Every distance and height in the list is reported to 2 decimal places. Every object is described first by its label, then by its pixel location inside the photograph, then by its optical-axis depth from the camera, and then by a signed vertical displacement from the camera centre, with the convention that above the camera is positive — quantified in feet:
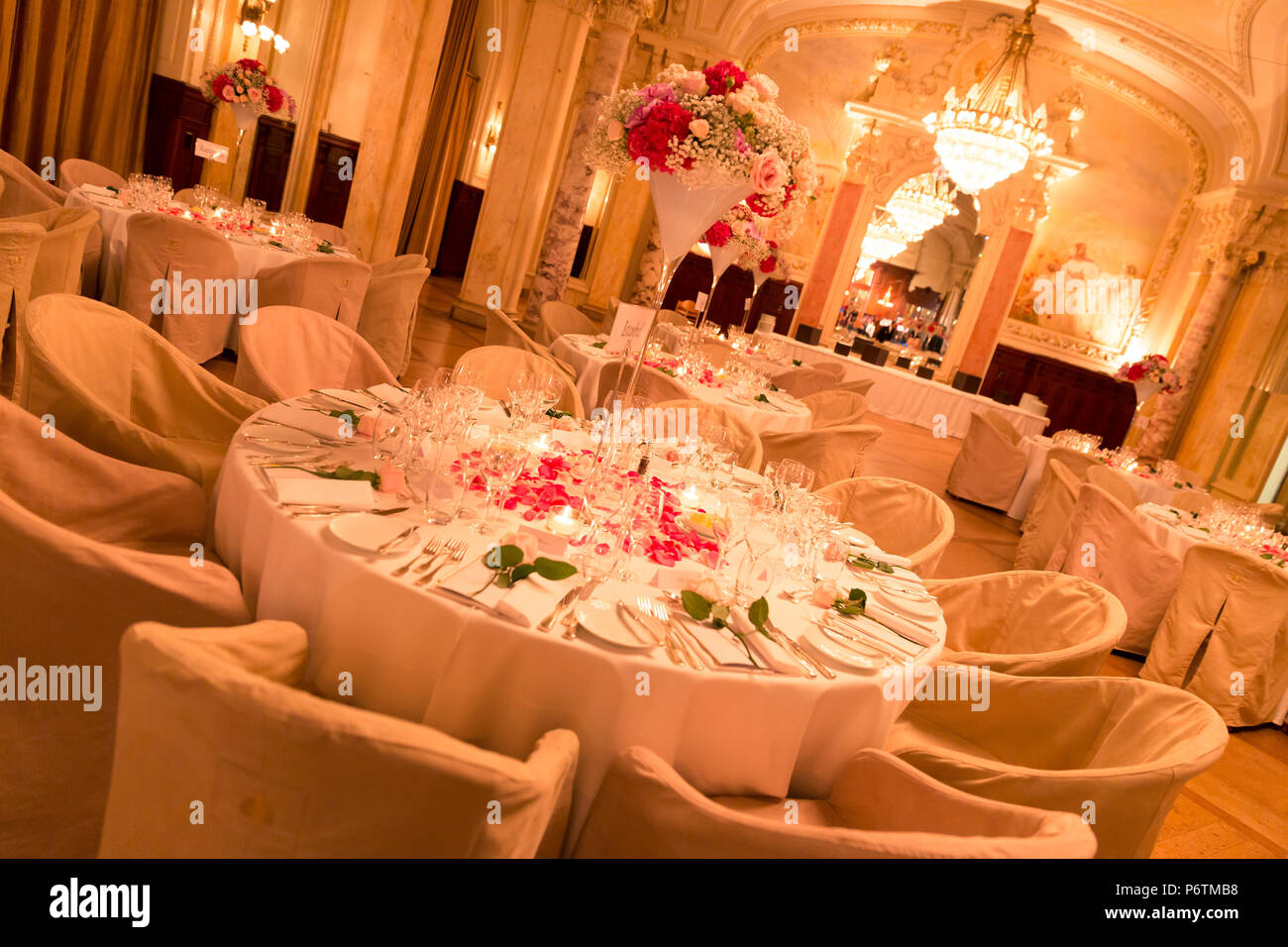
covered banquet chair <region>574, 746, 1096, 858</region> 3.88 -2.44
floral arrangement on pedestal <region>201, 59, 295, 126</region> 19.22 +1.56
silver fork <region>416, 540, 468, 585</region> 5.51 -2.11
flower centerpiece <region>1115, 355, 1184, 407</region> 28.71 +1.67
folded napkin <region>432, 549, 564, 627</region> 5.06 -2.13
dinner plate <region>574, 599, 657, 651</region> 5.09 -2.13
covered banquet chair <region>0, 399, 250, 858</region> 4.63 -2.76
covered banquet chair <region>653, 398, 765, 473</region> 12.03 -1.71
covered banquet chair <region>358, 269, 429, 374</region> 18.33 -2.30
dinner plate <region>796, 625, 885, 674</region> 5.72 -2.09
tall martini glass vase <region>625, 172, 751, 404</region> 9.27 +0.86
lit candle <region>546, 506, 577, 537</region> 6.49 -2.00
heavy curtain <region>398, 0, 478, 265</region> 38.19 +3.17
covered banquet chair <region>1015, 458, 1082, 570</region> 18.20 -2.56
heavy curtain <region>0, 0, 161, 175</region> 21.48 +0.78
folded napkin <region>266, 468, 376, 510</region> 5.80 -2.08
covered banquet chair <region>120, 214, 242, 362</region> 14.40 -2.25
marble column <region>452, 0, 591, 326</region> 27.40 +2.82
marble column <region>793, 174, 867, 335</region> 43.27 +3.65
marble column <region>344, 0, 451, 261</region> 24.27 +2.14
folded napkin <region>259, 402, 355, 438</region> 7.24 -2.03
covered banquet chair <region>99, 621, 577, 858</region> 3.40 -2.33
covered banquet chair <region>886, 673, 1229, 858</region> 5.49 -2.51
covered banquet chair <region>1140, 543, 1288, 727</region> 13.80 -2.95
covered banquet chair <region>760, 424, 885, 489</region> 13.97 -1.93
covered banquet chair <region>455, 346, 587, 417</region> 11.38 -1.71
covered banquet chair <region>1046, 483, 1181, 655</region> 15.46 -2.56
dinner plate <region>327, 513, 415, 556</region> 5.36 -2.10
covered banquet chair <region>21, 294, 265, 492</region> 6.89 -2.36
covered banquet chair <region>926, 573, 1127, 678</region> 7.66 -2.24
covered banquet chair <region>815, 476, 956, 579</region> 10.60 -1.98
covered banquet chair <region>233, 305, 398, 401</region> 9.66 -2.09
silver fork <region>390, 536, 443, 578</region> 5.32 -2.11
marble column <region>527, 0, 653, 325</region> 26.37 +2.63
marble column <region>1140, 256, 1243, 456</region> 36.68 +4.05
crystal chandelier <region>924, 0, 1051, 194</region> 28.50 +8.08
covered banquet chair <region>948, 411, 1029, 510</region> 26.05 -2.43
